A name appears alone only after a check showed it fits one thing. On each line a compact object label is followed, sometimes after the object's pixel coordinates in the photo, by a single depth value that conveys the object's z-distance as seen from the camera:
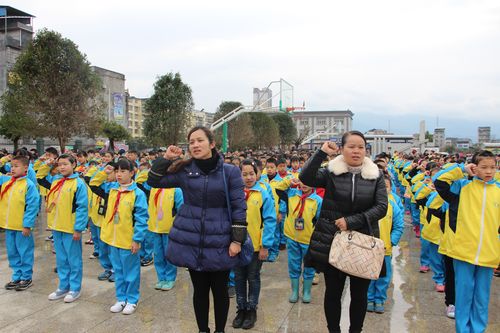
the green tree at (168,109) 27.39
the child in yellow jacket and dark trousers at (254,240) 3.97
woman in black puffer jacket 2.82
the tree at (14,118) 18.70
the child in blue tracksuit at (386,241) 4.30
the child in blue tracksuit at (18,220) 5.00
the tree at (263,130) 46.56
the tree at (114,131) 34.22
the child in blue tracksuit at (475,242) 3.28
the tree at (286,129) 57.91
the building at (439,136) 98.00
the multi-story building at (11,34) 32.42
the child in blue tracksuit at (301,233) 4.45
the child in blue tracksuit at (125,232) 4.30
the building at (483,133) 103.75
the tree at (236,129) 38.75
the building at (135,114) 87.19
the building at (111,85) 45.94
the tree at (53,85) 18.36
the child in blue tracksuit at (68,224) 4.67
